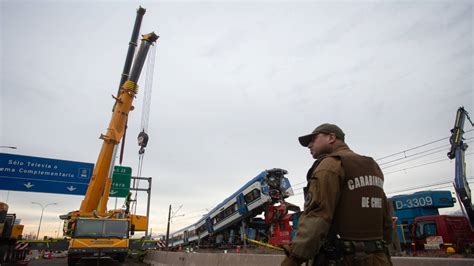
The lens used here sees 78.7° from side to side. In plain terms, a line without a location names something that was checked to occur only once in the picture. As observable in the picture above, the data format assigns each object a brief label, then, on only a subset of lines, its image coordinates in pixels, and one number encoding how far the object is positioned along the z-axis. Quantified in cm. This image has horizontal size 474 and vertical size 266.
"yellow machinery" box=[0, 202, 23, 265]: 990
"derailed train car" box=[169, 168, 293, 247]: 1655
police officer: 200
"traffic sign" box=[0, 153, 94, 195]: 1470
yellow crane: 1127
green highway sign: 2106
